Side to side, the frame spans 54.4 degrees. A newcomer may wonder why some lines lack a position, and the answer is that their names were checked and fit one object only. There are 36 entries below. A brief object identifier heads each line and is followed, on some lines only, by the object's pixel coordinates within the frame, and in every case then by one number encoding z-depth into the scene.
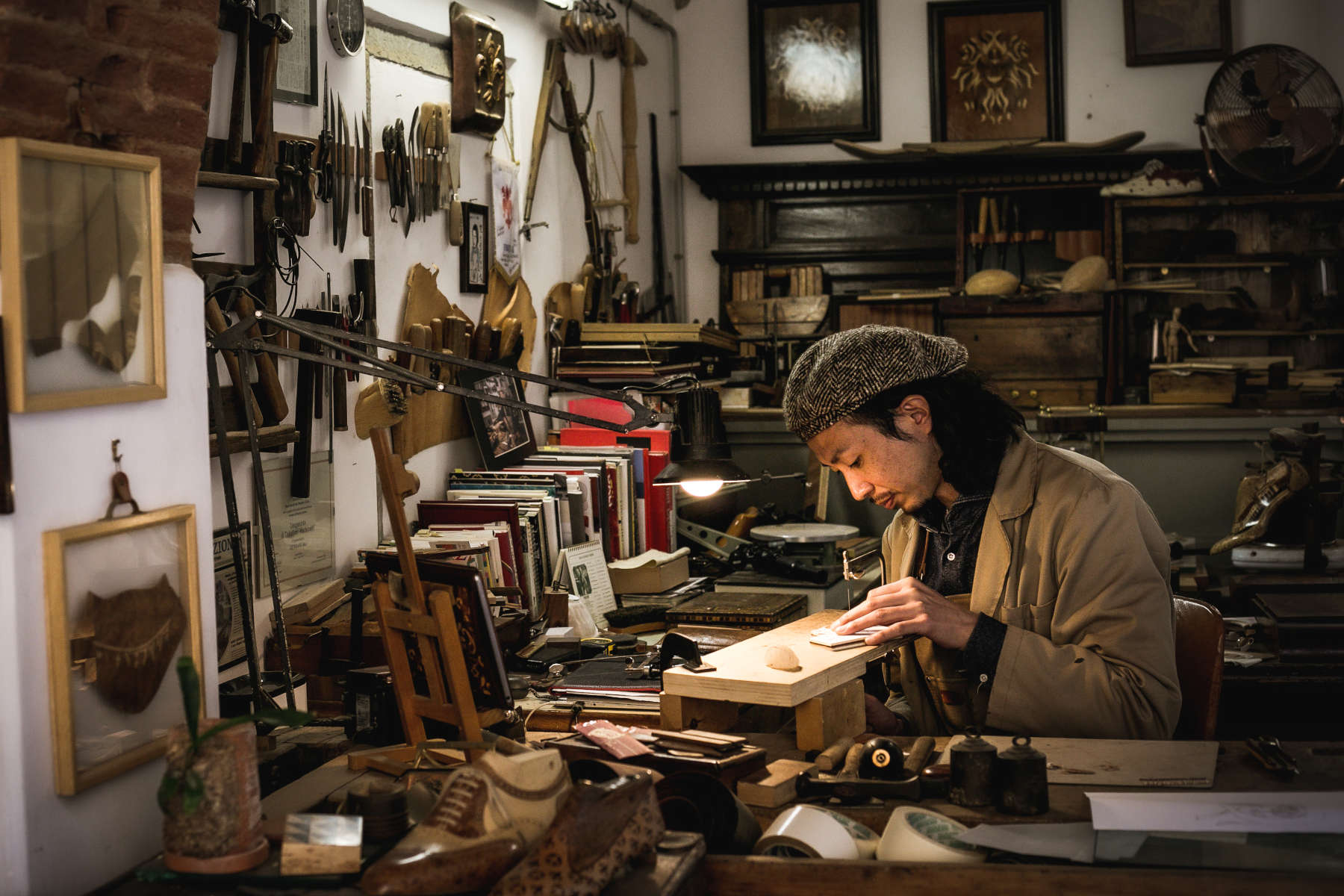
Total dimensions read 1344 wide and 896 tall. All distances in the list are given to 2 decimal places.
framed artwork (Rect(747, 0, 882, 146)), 7.70
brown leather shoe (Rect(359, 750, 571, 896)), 1.69
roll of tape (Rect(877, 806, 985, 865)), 1.88
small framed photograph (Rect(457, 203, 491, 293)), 4.42
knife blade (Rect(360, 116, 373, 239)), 3.69
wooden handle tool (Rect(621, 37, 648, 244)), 6.52
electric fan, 6.70
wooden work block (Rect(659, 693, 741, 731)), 2.55
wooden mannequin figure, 6.95
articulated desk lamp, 2.28
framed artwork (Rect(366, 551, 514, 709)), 2.27
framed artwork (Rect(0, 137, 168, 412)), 1.73
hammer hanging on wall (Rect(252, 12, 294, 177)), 3.06
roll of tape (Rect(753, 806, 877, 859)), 1.93
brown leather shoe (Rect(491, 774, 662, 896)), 1.66
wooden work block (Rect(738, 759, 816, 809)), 2.18
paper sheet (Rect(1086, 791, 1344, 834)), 1.89
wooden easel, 2.25
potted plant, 1.75
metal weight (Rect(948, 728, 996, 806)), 2.09
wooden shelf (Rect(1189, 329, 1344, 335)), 7.09
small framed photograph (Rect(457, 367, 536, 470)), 4.38
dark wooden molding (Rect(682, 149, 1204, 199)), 7.33
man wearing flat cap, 2.58
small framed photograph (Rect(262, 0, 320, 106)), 3.27
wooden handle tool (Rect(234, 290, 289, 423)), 3.11
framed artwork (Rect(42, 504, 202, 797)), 1.80
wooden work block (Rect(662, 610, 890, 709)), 2.39
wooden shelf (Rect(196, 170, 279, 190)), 2.84
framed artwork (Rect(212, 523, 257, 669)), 2.93
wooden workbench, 1.76
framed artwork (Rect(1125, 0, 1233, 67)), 7.46
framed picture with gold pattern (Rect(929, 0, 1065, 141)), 7.58
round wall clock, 3.53
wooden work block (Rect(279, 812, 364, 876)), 1.74
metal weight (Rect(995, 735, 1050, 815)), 2.04
